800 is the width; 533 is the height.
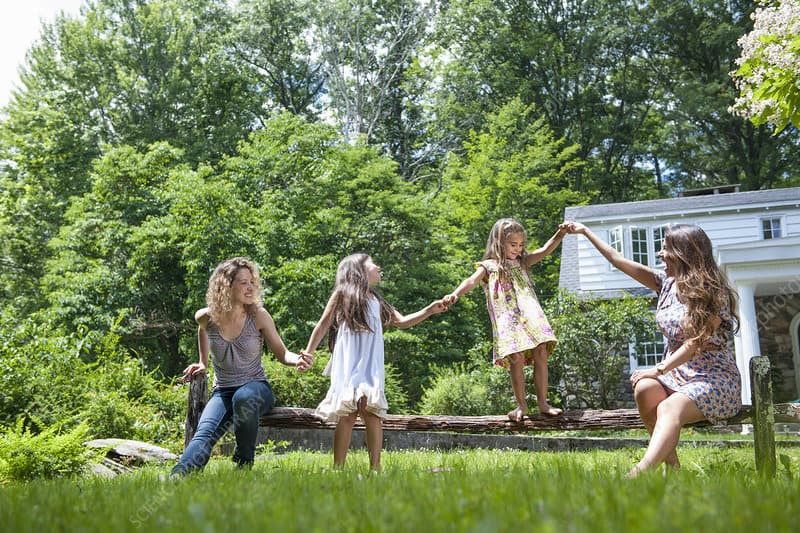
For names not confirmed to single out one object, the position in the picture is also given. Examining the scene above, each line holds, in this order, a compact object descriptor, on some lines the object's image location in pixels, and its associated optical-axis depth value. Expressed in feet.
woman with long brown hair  16.49
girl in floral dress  22.72
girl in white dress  19.48
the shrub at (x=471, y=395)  52.60
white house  70.33
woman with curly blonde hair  19.13
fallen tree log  21.91
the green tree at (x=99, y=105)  91.04
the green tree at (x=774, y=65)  23.40
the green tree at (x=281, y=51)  113.60
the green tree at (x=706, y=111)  108.06
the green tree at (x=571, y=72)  113.39
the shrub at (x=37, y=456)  24.23
